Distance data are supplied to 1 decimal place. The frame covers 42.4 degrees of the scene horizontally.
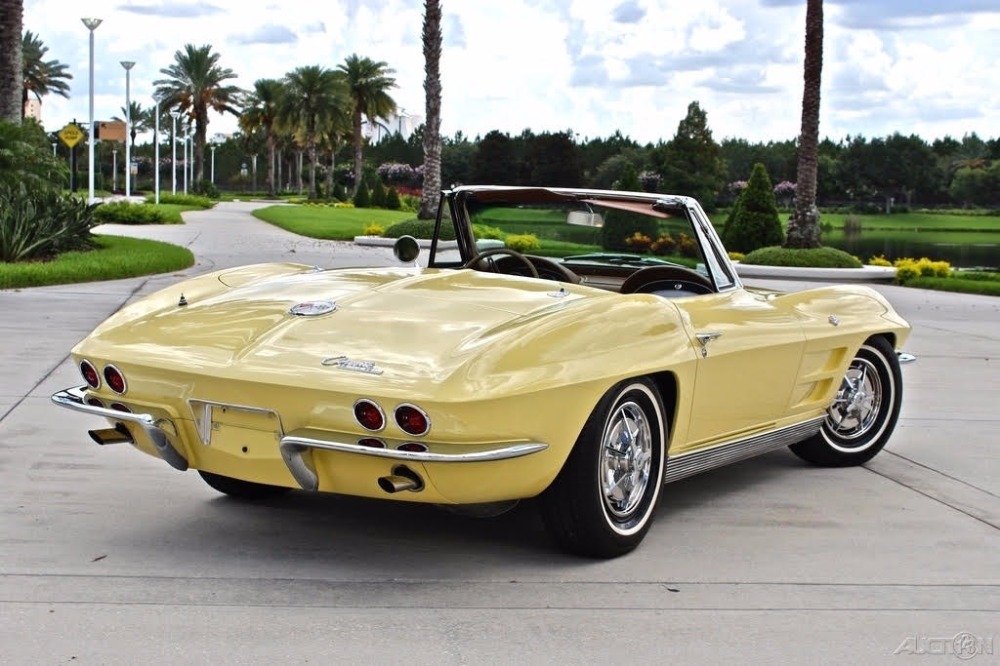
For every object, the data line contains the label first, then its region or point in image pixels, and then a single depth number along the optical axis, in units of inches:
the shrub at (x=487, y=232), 244.1
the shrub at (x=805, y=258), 985.5
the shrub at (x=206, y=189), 3208.7
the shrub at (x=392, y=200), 2239.2
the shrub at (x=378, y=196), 2250.2
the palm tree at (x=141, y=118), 5221.5
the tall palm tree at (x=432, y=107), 1284.4
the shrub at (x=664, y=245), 229.9
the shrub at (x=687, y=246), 226.8
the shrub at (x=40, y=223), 657.0
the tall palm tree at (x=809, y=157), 1007.0
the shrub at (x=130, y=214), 1323.8
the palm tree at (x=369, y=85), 2994.6
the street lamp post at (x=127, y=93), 1940.2
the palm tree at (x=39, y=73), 3048.7
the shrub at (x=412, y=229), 1173.1
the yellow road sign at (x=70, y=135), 1590.8
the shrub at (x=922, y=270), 919.0
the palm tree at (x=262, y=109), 3401.6
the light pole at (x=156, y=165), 2273.6
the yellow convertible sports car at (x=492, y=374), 162.7
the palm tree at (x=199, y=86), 3243.1
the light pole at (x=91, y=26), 1381.6
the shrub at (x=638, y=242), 234.8
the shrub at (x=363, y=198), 2247.8
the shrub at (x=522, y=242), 241.7
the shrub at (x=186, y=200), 2208.4
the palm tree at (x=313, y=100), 3002.0
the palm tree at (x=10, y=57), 812.6
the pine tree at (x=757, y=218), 1101.7
